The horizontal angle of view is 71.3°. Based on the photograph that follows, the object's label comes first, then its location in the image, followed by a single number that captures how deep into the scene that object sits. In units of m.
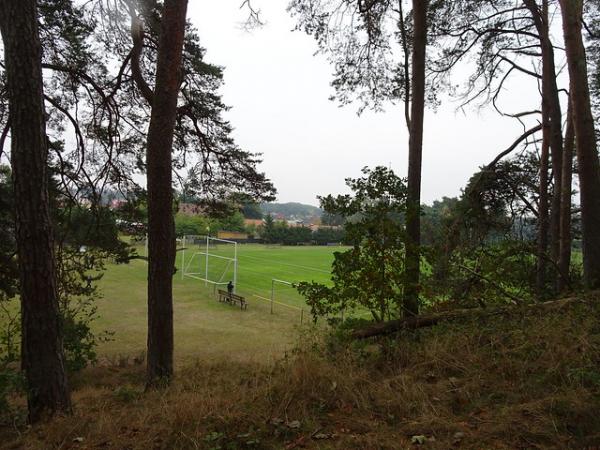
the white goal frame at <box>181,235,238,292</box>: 29.39
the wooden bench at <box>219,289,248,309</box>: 21.00
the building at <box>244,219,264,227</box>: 83.04
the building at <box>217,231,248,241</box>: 74.57
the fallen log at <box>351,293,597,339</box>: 4.25
